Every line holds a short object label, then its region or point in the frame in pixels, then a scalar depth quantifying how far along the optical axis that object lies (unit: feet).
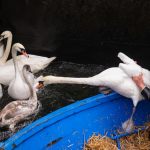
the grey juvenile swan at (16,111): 9.25
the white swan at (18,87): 11.05
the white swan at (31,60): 14.43
